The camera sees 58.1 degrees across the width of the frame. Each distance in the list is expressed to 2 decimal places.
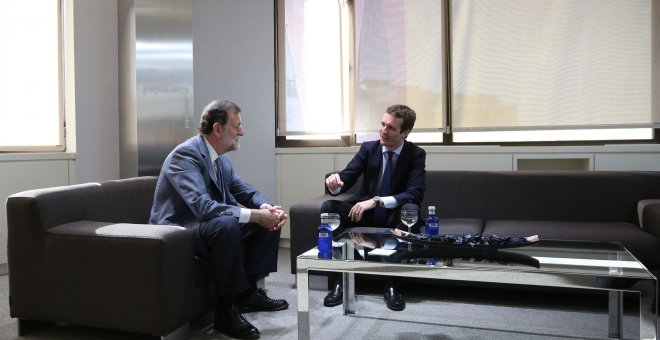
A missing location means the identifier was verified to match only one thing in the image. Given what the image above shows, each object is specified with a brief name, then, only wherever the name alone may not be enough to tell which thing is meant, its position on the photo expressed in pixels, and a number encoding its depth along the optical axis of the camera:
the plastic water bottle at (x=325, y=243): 2.52
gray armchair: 2.52
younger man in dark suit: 3.48
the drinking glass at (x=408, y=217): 2.82
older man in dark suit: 2.78
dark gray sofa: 3.47
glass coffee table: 2.12
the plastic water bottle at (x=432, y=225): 2.89
